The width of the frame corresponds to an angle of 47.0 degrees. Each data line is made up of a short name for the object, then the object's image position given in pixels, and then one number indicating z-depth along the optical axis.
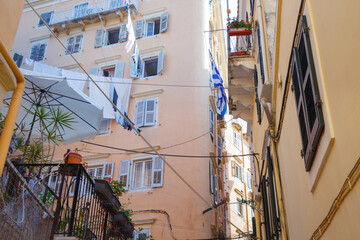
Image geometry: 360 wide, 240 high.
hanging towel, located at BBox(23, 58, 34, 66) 17.72
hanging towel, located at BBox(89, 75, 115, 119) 17.14
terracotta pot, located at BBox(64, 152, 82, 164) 7.25
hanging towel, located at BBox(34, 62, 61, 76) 16.97
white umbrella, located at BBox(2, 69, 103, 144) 10.17
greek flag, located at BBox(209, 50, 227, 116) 16.20
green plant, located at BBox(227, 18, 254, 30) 12.42
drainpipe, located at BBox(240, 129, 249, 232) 24.48
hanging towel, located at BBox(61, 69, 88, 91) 16.69
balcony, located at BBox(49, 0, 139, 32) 21.61
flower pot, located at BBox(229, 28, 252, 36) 12.38
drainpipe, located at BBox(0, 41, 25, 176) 3.54
